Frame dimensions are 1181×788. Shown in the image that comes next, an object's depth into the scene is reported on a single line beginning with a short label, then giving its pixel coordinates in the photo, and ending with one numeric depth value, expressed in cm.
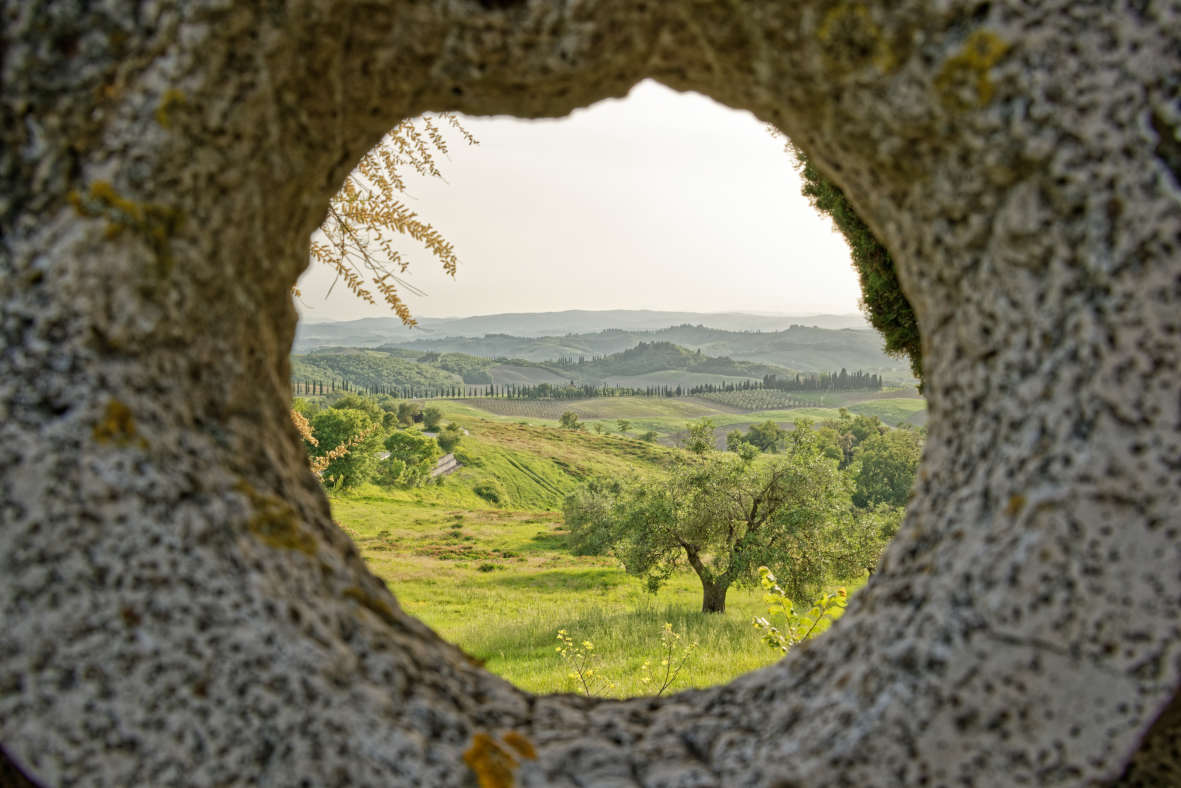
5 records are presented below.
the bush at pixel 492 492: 10056
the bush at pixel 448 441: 11438
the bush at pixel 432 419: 12838
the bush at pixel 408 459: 8112
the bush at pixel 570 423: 14725
